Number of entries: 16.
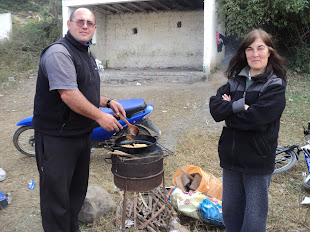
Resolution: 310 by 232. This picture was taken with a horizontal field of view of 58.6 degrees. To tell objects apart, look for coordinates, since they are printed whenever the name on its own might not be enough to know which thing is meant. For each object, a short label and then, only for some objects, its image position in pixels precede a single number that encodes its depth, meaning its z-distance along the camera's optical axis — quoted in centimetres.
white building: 1238
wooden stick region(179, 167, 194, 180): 338
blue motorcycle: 433
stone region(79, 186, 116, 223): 293
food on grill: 256
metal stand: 249
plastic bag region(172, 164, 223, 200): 313
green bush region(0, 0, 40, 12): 2504
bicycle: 377
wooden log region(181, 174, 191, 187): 330
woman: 195
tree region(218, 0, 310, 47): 923
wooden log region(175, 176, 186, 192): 327
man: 212
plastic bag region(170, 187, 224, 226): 280
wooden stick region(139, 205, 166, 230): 278
